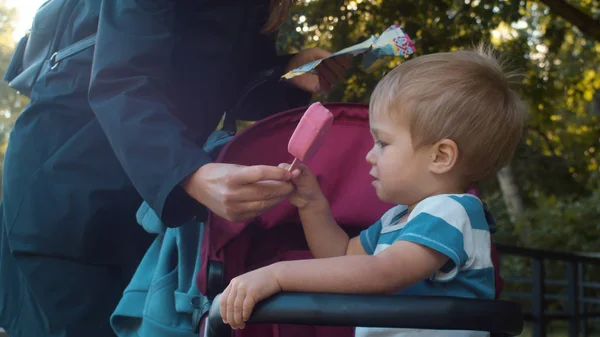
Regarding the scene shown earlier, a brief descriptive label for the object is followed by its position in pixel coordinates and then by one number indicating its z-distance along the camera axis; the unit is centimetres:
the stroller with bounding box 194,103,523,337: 129
